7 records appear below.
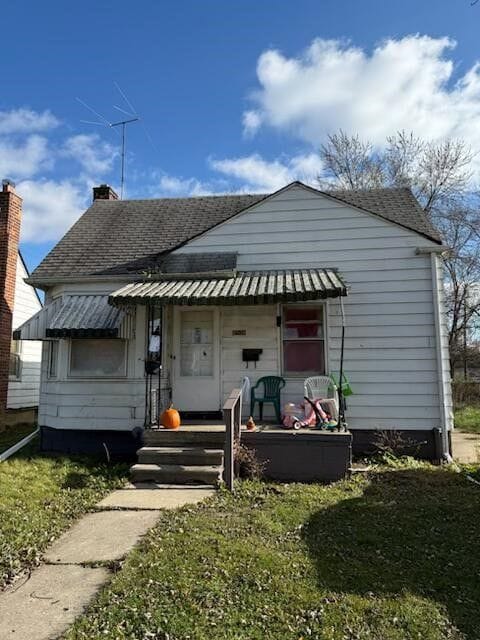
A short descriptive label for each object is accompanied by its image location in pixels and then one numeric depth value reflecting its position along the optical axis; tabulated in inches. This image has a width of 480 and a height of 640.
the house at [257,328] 335.6
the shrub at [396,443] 328.8
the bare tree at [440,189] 901.8
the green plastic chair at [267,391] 344.2
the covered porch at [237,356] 286.5
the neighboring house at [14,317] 491.2
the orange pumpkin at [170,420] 303.5
